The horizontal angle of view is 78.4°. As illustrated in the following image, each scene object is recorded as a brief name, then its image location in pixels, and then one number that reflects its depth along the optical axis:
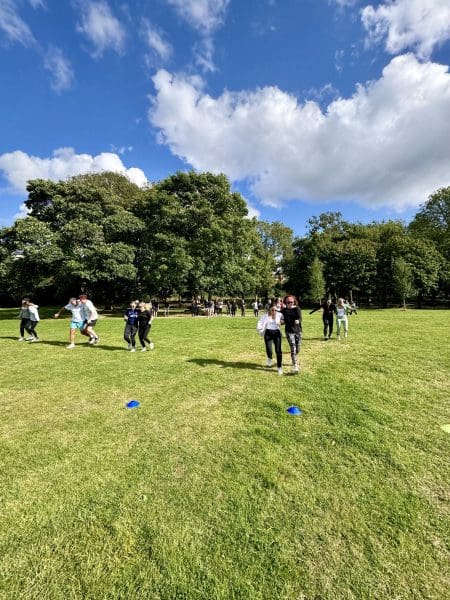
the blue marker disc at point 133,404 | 5.90
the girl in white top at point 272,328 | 7.68
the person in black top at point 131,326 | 11.02
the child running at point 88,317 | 11.66
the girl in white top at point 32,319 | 13.14
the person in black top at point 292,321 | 7.90
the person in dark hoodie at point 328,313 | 12.30
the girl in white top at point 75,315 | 11.73
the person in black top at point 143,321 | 10.91
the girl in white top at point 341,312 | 12.33
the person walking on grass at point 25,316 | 13.18
